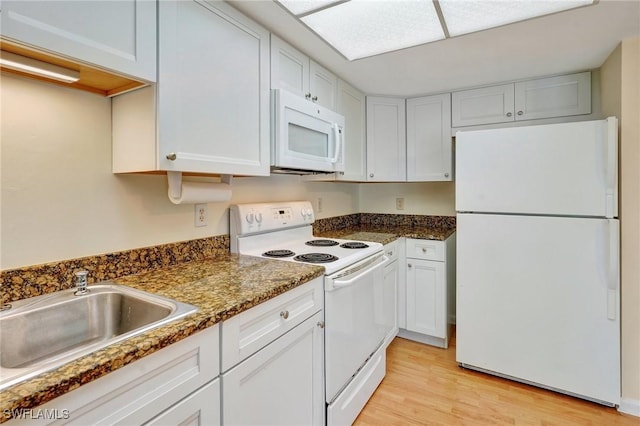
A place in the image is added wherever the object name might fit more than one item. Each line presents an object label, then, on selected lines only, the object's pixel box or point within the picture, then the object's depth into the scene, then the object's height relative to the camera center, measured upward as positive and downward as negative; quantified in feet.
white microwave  5.24 +1.40
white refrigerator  5.67 -0.87
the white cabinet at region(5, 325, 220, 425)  2.07 -1.33
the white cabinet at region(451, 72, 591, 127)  7.13 +2.69
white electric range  4.93 -1.30
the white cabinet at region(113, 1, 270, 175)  3.66 +1.40
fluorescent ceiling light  4.50 +2.97
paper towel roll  4.40 +0.30
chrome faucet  3.49 -0.79
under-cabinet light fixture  2.87 +1.40
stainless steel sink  2.96 -1.12
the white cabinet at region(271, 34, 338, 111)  5.40 +2.63
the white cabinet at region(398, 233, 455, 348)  7.96 -2.07
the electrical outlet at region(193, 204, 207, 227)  5.22 -0.06
